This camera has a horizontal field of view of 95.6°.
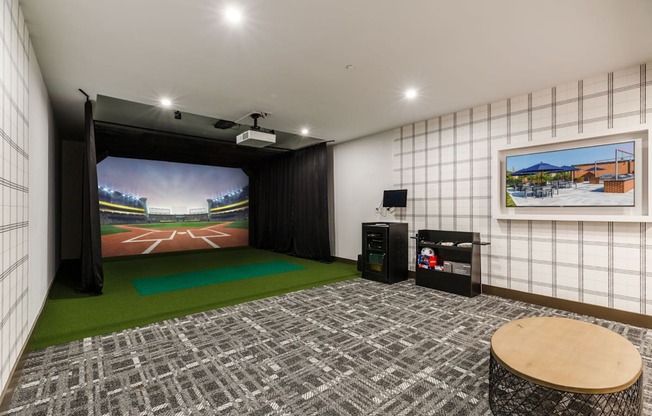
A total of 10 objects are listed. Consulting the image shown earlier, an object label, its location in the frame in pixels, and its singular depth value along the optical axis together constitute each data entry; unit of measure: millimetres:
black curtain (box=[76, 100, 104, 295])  4102
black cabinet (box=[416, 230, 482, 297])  4064
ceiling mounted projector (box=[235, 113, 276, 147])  4770
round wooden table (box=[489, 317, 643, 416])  1476
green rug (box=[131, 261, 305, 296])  4578
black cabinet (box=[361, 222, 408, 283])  4801
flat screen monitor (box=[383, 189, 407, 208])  5129
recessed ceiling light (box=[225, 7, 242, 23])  2201
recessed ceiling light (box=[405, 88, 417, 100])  3695
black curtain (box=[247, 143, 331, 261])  6727
